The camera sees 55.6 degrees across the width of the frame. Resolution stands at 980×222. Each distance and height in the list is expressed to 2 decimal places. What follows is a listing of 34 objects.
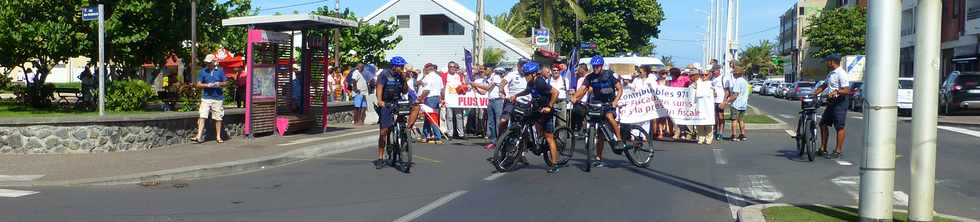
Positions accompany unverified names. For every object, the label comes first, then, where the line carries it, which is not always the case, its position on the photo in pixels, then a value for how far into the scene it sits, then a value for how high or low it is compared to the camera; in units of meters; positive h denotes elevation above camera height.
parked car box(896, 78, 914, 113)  29.36 +0.20
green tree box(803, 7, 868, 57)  58.00 +4.42
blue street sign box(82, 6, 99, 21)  13.51 +1.14
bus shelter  15.35 +0.35
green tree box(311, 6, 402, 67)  37.00 +2.16
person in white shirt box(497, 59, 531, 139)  15.30 +0.23
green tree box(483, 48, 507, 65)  47.58 +2.14
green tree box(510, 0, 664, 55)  56.41 +4.71
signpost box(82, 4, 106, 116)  13.32 +1.08
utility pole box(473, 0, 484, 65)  28.83 +2.06
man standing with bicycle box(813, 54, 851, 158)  12.98 +0.09
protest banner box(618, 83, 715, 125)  15.17 -0.11
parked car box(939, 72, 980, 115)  27.39 +0.30
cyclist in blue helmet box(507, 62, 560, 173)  11.36 -0.05
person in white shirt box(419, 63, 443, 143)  16.66 +0.05
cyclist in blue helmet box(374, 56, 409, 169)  11.71 +0.05
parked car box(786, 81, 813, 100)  51.01 +0.66
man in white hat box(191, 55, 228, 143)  14.91 -0.03
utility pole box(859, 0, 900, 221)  6.95 -0.06
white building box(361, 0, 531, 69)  47.56 +3.37
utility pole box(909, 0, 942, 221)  6.75 -0.06
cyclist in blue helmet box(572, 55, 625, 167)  11.95 +0.13
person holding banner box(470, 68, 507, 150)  15.91 -0.14
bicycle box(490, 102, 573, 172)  11.38 -0.56
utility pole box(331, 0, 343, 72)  29.97 +1.45
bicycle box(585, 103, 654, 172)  11.78 -0.50
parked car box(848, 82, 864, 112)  32.23 -0.05
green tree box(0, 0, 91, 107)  17.44 +1.19
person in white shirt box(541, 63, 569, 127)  14.74 +0.22
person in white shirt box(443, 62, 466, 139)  17.19 -0.28
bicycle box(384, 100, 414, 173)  11.70 -0.56
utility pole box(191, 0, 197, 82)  18.88 +1.15
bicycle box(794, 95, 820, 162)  13.00 -0.38
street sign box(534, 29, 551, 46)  31.09 +2.03
